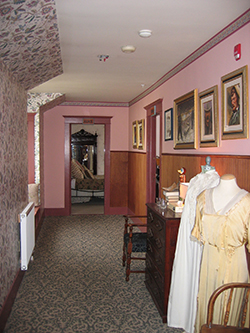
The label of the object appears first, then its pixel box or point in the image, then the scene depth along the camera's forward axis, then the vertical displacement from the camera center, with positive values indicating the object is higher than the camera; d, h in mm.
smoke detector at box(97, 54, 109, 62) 4004 +1295
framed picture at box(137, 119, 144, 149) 6574 +548
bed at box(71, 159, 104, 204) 9555 -790
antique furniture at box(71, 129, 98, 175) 11922 +449
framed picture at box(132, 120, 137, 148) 7305 +635
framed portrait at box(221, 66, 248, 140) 2654 +476
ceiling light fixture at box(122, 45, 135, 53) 3625 +1260
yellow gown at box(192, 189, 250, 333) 2359 -627
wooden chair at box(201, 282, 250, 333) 1869 -923
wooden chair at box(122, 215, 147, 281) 3906 -1006
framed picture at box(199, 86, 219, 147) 3207 +440
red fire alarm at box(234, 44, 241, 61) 2760 +921
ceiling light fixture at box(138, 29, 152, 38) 3145 +1240
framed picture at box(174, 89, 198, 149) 3741 +488
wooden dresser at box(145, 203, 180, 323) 3049 -886
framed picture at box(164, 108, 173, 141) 4655 +532
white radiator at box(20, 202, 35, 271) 3816 -899
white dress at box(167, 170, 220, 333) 2775 -927
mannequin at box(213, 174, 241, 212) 2486 -228
